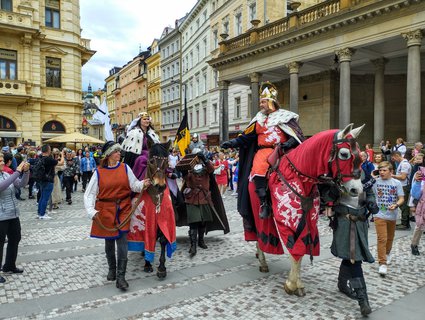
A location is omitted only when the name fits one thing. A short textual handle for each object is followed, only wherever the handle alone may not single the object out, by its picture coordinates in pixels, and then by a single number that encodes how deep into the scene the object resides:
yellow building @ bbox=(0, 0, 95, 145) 27.05
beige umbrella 20.20
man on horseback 4.91
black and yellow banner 8.48
